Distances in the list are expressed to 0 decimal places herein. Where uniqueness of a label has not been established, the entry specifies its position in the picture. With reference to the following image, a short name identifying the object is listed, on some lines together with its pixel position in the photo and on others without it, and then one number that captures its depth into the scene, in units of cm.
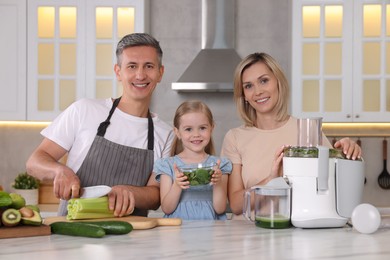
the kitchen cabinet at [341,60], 457
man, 258
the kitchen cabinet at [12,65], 464
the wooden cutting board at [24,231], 185
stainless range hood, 461
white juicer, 201
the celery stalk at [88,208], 207
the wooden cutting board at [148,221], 204
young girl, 247
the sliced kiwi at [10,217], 186
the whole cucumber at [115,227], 189
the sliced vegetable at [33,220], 188
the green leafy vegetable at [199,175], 213
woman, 257
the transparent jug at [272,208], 203
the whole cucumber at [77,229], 183
